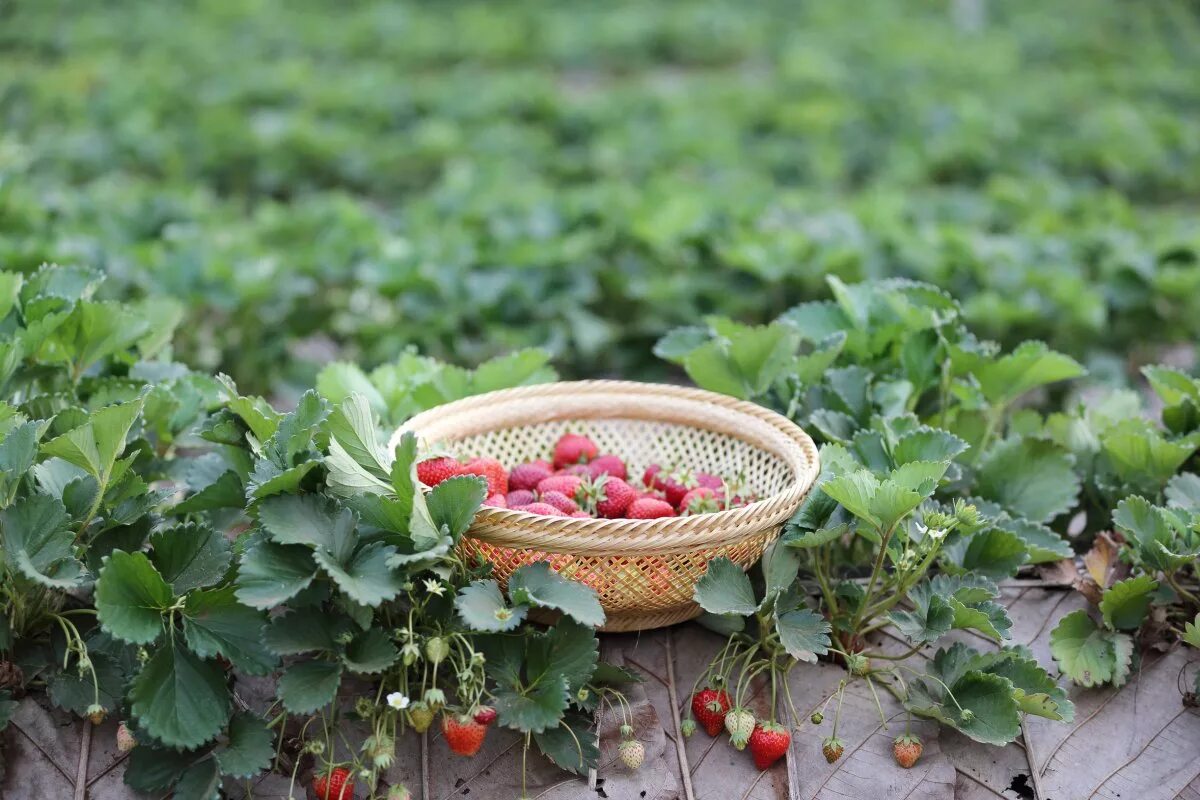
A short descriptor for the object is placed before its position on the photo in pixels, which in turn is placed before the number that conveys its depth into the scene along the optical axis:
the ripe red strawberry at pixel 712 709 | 1.83
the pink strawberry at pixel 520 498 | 1.97
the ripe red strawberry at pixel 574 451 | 2.21
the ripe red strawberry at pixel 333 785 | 1.69
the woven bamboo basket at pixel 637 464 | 1.73
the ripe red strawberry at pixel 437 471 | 1.89
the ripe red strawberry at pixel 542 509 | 1.86
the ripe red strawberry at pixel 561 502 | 1.93
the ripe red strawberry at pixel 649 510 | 1.91
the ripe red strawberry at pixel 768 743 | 1.77
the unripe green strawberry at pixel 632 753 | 1.74
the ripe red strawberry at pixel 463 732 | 1.66
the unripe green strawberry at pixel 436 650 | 1.66
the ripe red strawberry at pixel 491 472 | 1.94
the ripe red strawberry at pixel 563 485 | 2.01
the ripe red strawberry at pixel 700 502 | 1.96
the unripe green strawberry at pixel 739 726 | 1.78
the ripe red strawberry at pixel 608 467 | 2.12
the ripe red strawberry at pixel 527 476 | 2.09
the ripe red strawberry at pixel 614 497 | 1.99
